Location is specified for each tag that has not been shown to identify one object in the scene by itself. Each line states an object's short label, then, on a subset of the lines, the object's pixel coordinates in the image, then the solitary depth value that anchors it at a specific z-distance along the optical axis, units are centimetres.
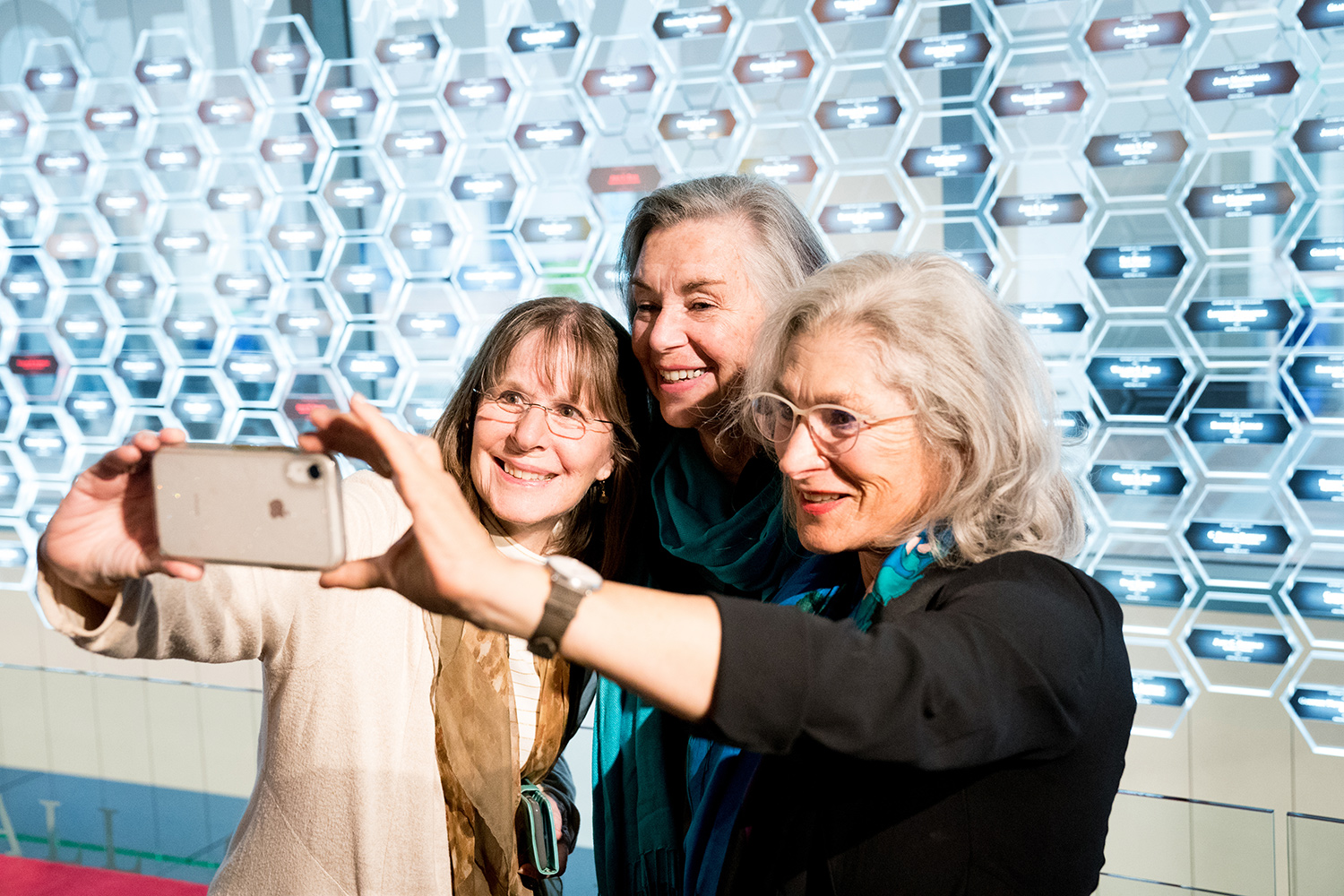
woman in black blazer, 63
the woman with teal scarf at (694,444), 145
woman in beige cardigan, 105
